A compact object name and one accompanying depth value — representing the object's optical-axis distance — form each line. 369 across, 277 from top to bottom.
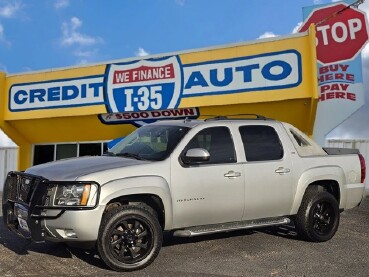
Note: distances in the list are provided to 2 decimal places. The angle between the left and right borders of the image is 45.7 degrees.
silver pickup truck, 4.86
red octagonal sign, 16.11
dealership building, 14.80
